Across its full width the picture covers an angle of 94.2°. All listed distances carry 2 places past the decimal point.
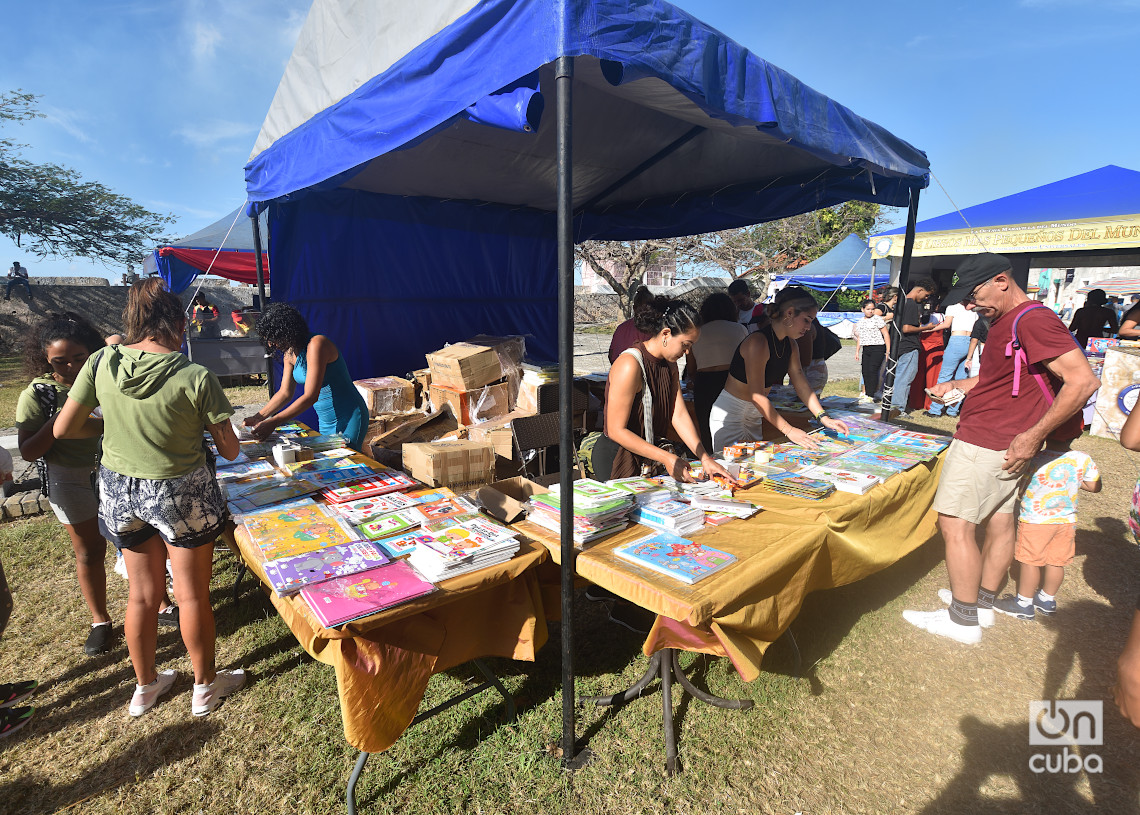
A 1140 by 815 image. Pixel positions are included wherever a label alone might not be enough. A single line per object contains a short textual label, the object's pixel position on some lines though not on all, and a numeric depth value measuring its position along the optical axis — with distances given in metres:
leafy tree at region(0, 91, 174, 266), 15.19
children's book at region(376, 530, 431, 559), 1.94
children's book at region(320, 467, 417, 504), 2.46
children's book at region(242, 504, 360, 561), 1.96
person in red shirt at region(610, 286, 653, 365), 4.94
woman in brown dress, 2.57
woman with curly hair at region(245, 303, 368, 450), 3.21
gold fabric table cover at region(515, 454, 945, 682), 1.67
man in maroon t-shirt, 2.32
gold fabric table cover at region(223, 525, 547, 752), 1.58
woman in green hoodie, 1.98
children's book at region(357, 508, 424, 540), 2.08
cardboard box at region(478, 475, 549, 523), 2.40
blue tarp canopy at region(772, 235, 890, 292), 18.36
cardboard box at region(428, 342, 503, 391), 5.06
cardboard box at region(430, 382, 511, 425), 5.14
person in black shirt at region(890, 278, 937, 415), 6.90
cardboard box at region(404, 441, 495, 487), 3.56
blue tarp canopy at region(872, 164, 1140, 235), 8.00
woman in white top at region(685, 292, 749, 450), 4.22
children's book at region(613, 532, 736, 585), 1.76
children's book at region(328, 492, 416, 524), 2.22
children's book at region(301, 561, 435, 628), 1.55
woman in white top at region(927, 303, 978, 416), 7.00
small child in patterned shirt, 2.69
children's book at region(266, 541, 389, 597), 1.71
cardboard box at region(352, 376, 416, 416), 5.16
